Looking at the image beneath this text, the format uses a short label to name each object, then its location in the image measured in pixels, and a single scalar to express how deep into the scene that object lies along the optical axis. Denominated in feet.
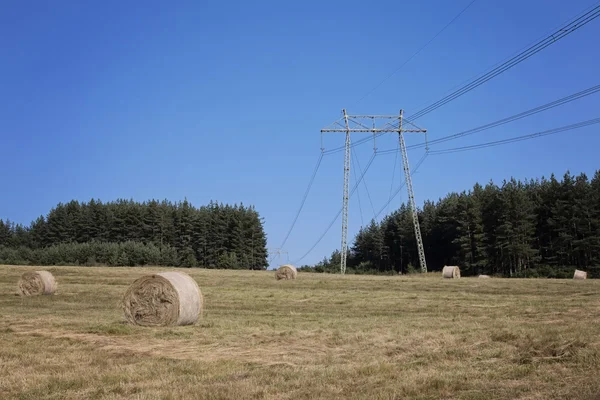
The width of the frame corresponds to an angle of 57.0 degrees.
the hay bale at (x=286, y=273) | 159.33
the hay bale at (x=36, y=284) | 94.79
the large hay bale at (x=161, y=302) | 59.36
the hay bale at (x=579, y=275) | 158.18
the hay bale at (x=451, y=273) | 168.49
